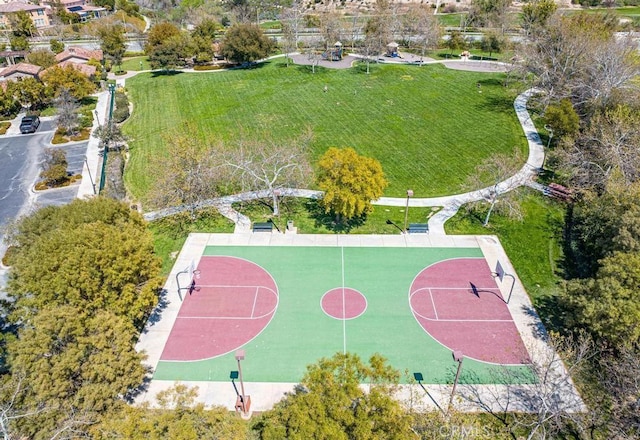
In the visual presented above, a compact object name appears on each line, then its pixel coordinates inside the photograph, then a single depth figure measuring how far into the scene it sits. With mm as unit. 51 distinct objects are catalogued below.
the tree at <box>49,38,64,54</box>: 92750
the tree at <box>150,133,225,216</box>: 37625
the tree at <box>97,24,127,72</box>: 85312
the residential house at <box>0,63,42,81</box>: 72750
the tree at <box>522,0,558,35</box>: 77312
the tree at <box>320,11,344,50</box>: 89812
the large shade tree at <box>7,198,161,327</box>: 24688
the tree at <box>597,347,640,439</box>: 22625
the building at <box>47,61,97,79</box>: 75625
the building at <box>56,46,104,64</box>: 81125
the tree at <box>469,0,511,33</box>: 94625
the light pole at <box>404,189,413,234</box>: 37919
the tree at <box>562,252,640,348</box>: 24547
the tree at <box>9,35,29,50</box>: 94500
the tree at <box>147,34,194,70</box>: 81375
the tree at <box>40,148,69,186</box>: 46219
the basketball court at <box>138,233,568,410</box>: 27281
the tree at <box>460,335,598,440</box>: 23438
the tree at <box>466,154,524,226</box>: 39281
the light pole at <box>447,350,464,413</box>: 21906
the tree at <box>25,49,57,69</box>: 78688
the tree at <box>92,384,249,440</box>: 18047
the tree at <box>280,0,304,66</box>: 88750
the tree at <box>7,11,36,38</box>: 107750
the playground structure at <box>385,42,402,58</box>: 89312
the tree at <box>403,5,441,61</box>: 86319
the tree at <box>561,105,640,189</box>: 37709
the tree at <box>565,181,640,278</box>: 29031
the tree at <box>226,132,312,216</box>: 40219
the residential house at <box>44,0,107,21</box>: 135000
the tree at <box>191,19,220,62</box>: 86562
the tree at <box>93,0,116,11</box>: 141125
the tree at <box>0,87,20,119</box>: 63781
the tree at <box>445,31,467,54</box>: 91938
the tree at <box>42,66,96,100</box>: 67625
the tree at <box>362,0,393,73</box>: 83125
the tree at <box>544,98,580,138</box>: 48156
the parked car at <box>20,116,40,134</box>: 60062
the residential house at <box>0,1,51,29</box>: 118562
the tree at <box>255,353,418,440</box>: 17781
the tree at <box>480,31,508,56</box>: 84125
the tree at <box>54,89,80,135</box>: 57781
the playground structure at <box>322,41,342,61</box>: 88938
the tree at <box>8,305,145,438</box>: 20203
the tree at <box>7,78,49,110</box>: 65312
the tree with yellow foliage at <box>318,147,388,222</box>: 35656
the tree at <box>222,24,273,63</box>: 83062
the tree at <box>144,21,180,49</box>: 88938
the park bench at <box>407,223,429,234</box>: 38312
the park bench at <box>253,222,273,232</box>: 38750
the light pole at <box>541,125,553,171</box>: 49709
